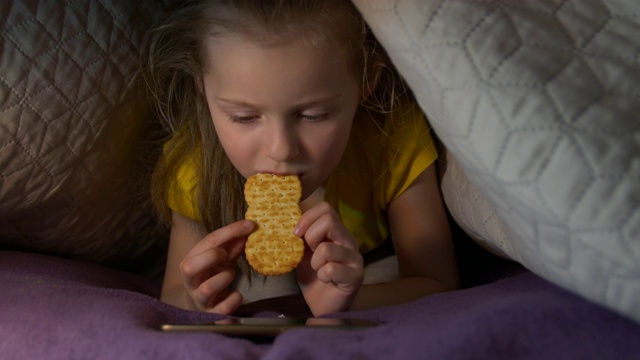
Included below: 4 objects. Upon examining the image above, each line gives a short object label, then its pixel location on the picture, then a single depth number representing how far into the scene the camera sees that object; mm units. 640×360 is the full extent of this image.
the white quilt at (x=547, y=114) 733
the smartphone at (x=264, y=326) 841
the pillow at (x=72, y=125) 1115
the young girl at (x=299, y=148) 1042
